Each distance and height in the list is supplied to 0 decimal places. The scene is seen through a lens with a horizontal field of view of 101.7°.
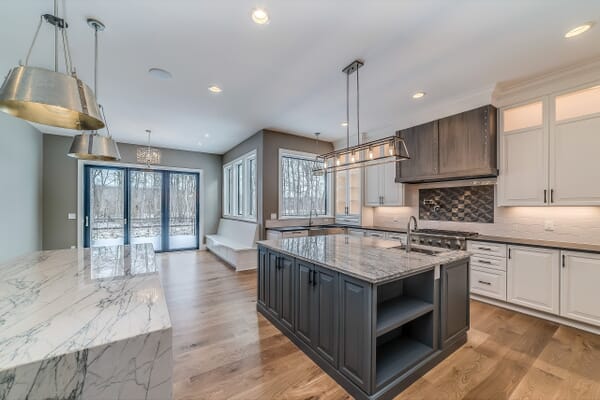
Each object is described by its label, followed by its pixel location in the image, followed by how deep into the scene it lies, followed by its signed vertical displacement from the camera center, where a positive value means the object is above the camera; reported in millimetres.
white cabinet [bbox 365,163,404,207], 4746 +236
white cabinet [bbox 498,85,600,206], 2768 +606
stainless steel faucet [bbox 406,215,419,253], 2443 -468
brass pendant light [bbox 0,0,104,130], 1101 +508
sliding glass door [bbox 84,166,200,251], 6129 -262
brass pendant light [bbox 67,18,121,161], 2156 +467
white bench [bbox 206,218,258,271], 5051 -1058
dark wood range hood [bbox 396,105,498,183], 3424 +788
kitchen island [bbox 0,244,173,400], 780 -531
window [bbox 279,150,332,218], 5410 +252
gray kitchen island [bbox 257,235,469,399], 1723 -912
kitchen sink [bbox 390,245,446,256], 2363 -523
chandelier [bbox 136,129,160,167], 5152 +891
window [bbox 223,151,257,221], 5805 +284
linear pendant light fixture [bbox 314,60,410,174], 2379 +524
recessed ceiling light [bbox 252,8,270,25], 1964 +1506
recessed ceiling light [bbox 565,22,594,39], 2154 +1538
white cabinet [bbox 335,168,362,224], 5547 +62
